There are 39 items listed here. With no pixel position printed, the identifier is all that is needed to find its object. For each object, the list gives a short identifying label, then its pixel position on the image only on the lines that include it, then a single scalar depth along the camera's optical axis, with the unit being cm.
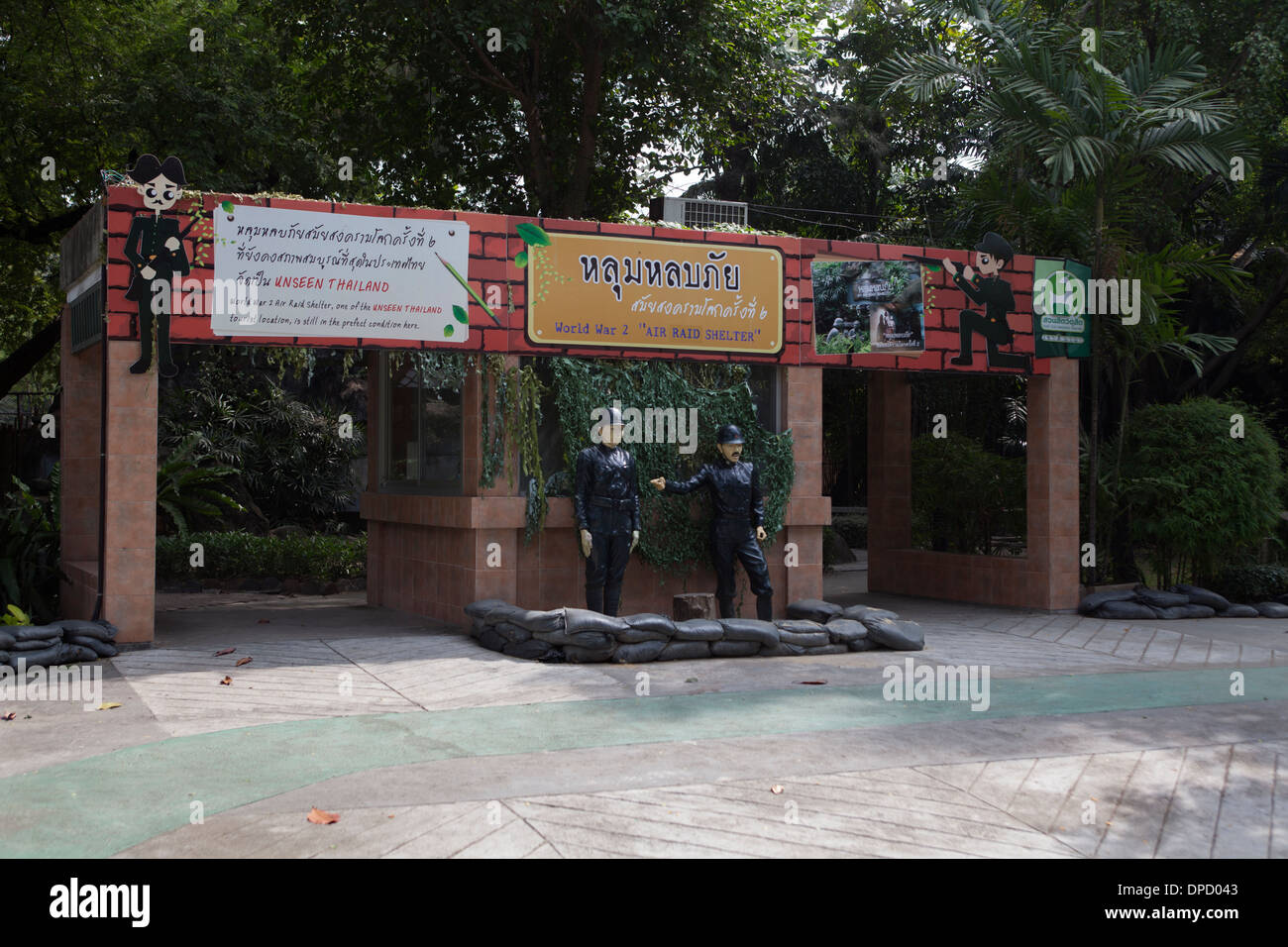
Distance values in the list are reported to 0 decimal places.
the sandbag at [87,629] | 872
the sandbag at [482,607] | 955
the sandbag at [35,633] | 841
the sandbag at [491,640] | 930
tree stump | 1005
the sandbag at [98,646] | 870
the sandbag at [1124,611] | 1196
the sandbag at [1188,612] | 1202
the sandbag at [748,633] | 925
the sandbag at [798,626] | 961
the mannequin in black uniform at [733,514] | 1052
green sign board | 1259
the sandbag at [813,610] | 1042
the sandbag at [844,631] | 965
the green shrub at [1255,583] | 1318
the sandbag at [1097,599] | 1220
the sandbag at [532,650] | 897
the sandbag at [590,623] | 883
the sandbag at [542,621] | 891
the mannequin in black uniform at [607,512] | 1016
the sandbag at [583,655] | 886
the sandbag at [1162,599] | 1215
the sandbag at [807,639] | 943
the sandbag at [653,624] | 899
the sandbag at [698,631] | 911
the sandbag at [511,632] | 912
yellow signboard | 1049
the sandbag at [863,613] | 1009
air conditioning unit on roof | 1173
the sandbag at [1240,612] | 1230
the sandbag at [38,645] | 834
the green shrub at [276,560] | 1509
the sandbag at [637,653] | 891
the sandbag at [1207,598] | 1230
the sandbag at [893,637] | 973
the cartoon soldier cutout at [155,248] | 918
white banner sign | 948
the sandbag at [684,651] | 907
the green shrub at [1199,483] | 1270
